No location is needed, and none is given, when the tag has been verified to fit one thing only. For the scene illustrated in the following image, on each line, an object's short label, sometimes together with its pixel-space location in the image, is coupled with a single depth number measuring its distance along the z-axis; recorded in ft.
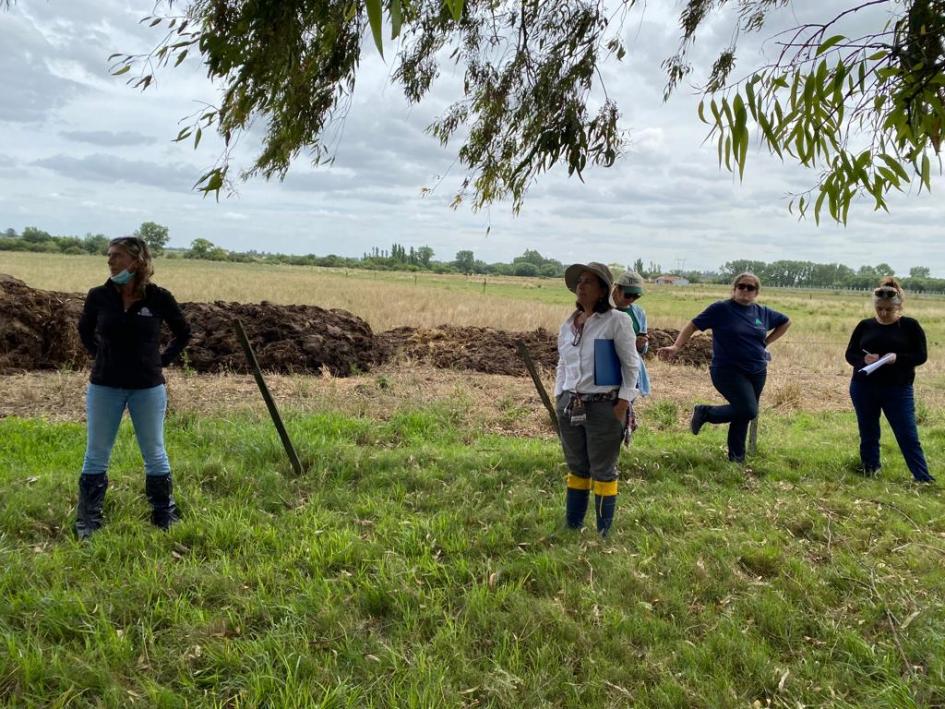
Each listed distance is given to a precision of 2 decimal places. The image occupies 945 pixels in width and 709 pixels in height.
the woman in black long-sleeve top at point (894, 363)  17.80
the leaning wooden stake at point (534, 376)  18.49
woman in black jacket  12.47
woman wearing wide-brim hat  12.53
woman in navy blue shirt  18.52
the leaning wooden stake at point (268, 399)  16.26
